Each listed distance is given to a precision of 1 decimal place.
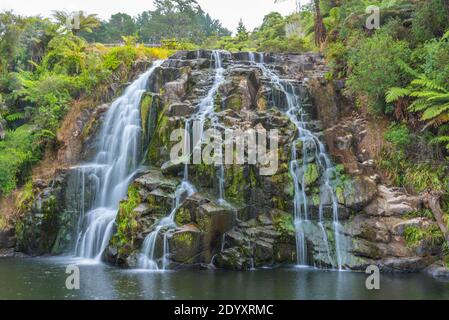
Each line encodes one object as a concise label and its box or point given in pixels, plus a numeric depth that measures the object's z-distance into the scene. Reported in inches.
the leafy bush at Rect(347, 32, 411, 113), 601.0
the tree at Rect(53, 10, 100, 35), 1030.0
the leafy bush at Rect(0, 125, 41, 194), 668.1
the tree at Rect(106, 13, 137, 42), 1836.9
